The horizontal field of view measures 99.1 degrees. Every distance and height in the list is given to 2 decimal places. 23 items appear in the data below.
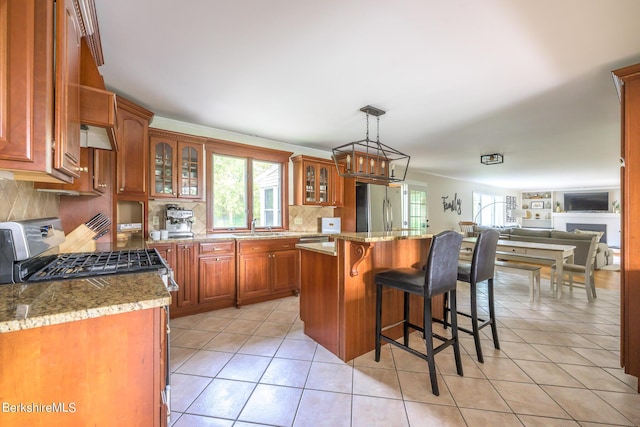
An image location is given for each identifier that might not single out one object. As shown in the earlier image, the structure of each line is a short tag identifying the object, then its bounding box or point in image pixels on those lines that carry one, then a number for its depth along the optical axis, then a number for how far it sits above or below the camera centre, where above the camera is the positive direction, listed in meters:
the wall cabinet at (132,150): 2.69 +0.67
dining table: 3.71 -0.57
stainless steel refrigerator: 4.85 +0.12
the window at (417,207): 6.98 +0.18
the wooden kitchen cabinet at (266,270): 3.40 -0.72
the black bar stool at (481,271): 2.15 -0.47
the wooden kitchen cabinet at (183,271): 2.94 -0.63
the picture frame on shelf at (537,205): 11.47 +0.35
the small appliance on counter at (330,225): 4.71 -0.19
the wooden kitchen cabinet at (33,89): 0.89 +0.44
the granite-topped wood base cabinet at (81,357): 0.76 -0.43
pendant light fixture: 2.87 +1.09
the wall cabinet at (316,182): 4.36 +0.54
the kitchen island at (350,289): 2.16 -0.63
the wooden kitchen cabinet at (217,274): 3.15 -0.70
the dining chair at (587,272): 3.63 -0.81
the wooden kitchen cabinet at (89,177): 1.83 +0.29
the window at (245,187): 3.80 +0.42
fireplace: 9.84 -0.52
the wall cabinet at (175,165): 3.15 +0.60
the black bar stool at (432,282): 1.82 -0.49
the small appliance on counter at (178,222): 3.24 -0.08
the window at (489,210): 9.73 +0.14
